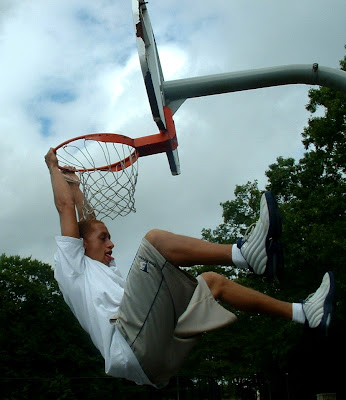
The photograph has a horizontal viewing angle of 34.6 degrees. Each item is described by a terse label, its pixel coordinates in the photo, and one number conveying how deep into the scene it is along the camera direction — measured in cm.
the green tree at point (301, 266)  1791
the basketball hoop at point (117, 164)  550
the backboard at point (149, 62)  452
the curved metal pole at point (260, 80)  444
